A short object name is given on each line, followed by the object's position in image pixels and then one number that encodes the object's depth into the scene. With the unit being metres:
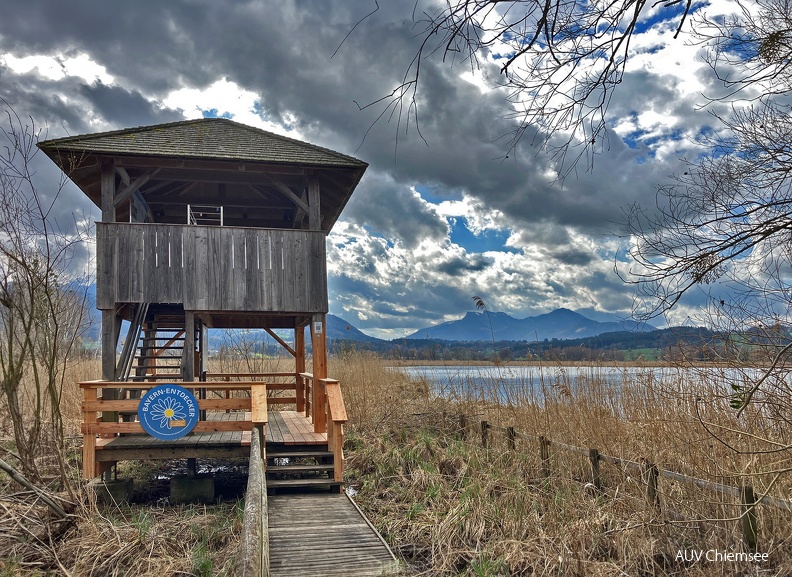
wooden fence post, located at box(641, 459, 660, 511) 6.27
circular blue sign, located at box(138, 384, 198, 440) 9.05
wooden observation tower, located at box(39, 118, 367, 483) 10.80
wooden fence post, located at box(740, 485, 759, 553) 5.07
